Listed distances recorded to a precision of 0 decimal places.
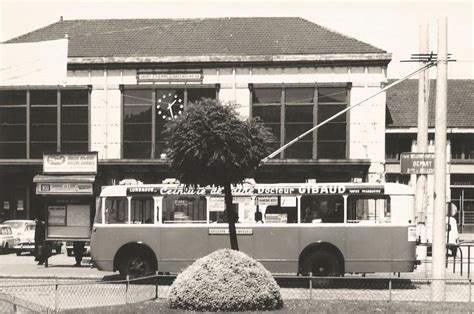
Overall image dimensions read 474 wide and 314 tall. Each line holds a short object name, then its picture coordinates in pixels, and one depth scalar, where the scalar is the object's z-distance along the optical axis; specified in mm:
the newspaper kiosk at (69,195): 28750
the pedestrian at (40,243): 28273
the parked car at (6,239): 35625
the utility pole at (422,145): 24172
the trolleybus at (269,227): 21188
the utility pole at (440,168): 16078
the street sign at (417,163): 16609
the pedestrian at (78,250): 27922
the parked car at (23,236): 35750
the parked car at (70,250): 30753
